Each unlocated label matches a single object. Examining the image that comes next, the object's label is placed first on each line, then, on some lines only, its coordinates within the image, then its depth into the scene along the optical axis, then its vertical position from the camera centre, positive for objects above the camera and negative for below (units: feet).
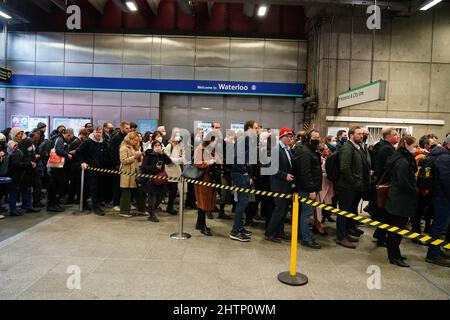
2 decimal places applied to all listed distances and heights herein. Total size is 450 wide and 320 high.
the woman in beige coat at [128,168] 21.50 -1.63
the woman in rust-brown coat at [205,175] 17.79 -1.64
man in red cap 16.83 -1.57
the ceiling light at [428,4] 30.34 +14.21
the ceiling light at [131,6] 33.14 +14.33
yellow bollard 11.91 -4.82
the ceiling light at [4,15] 36.33 +14.14
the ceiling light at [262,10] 34.27 +14.78
